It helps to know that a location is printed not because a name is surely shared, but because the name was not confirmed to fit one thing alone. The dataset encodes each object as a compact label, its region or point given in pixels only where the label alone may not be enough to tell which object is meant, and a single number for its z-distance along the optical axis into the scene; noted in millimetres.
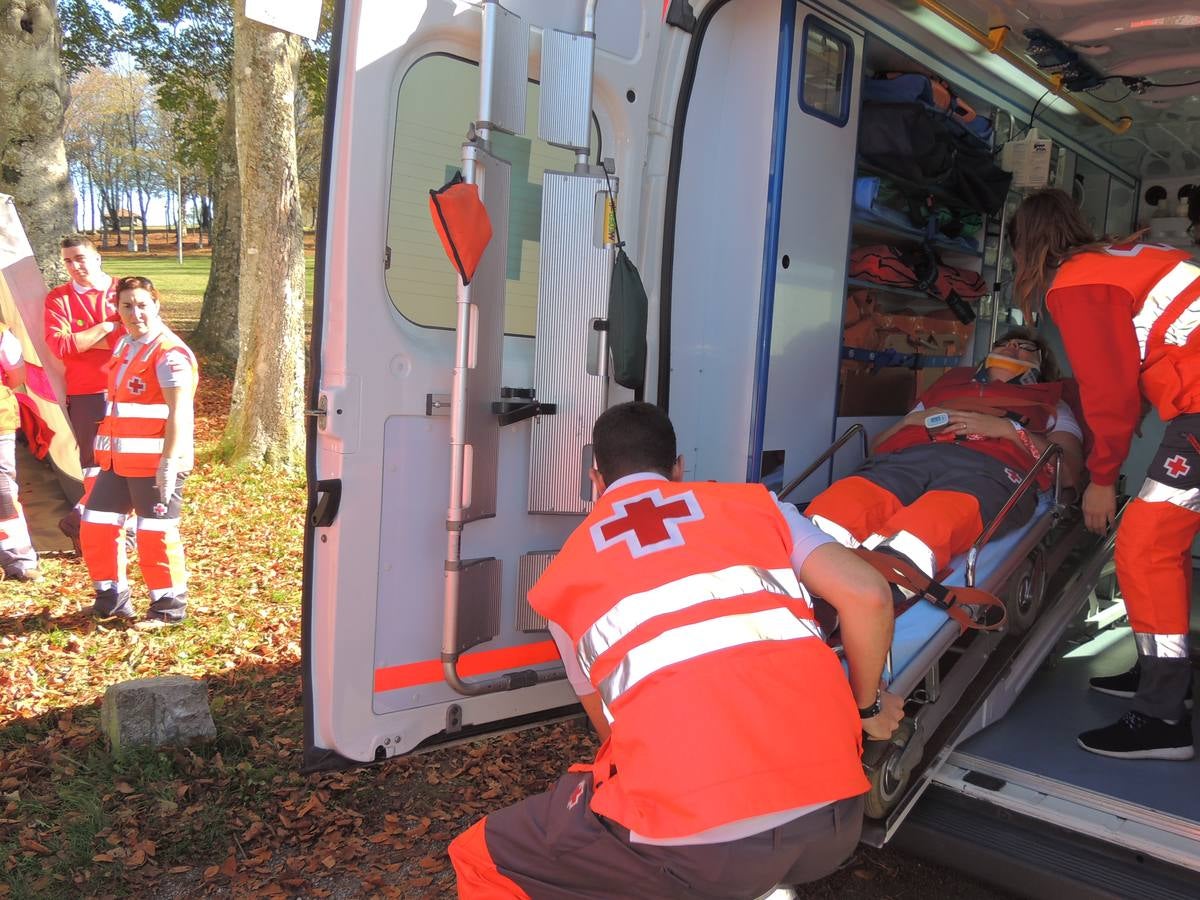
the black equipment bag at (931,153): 4148
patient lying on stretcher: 3119
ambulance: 2549
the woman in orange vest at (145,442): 4656
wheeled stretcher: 2502
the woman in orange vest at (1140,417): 2932
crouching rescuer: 1634
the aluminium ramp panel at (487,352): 2688
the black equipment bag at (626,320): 2893
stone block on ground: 3623
